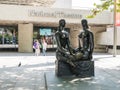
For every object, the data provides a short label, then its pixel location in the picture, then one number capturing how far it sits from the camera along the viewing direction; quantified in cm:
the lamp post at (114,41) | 926
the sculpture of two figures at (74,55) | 428
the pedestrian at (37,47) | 939
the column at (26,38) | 1138
